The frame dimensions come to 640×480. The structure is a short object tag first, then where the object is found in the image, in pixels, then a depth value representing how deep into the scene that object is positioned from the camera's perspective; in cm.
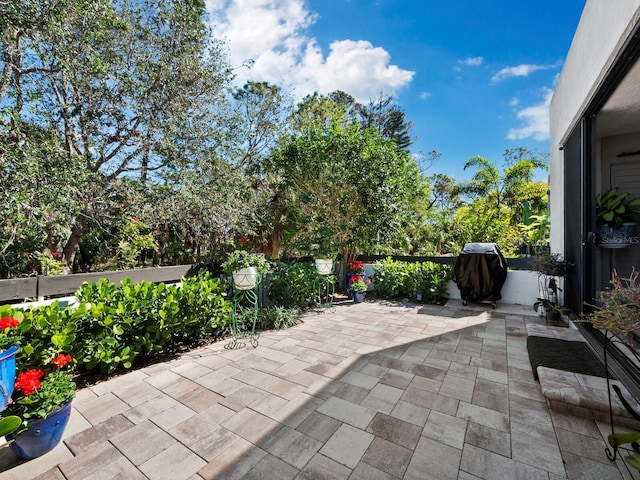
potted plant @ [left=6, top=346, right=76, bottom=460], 152
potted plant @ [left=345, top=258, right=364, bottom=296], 596
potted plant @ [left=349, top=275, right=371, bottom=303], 575
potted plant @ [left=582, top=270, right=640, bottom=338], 130
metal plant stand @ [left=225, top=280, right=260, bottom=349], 341
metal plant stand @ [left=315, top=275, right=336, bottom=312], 527
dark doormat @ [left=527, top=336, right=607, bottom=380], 222
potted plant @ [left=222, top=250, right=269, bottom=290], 329
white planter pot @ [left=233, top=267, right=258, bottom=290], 328
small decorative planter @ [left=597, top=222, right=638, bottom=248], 285
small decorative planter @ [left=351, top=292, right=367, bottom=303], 575
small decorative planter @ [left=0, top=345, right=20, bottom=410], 147
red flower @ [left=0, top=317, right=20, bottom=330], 187
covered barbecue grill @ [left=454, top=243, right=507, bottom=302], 504
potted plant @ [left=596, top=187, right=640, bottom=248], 287
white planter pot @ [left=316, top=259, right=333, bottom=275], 511
